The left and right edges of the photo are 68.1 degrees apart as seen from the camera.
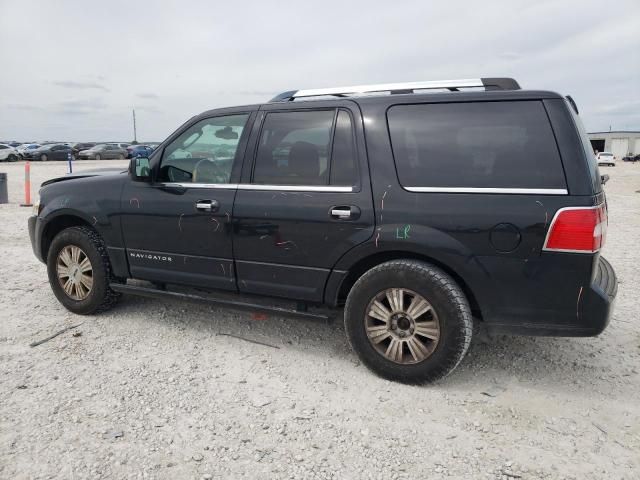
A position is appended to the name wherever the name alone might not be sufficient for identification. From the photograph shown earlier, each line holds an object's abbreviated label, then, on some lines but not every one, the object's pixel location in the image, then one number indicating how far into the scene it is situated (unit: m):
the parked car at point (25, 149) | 36.12
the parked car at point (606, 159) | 45.27
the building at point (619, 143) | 69.81
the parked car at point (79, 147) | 40.28
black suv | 2.83
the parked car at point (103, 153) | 39.16
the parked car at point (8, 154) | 33.88
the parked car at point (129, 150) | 41.25
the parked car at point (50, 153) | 36.84
